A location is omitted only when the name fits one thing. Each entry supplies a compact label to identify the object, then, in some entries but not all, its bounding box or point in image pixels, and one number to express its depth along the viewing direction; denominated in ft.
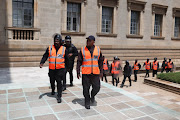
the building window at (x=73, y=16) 52.08
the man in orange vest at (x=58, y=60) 17.89
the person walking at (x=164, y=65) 58.90
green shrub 39.62
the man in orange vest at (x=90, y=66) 16.24
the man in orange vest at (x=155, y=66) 53.01
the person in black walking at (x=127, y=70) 41.86
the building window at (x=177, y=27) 73.26
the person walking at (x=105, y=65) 44.04
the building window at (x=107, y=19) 57.88
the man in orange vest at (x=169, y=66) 59.17
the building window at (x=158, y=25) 68.74
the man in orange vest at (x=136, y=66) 50.84
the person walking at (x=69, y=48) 22.16
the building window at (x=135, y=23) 63.57
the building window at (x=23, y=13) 45.06
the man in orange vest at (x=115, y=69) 40.81
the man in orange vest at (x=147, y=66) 53.34
